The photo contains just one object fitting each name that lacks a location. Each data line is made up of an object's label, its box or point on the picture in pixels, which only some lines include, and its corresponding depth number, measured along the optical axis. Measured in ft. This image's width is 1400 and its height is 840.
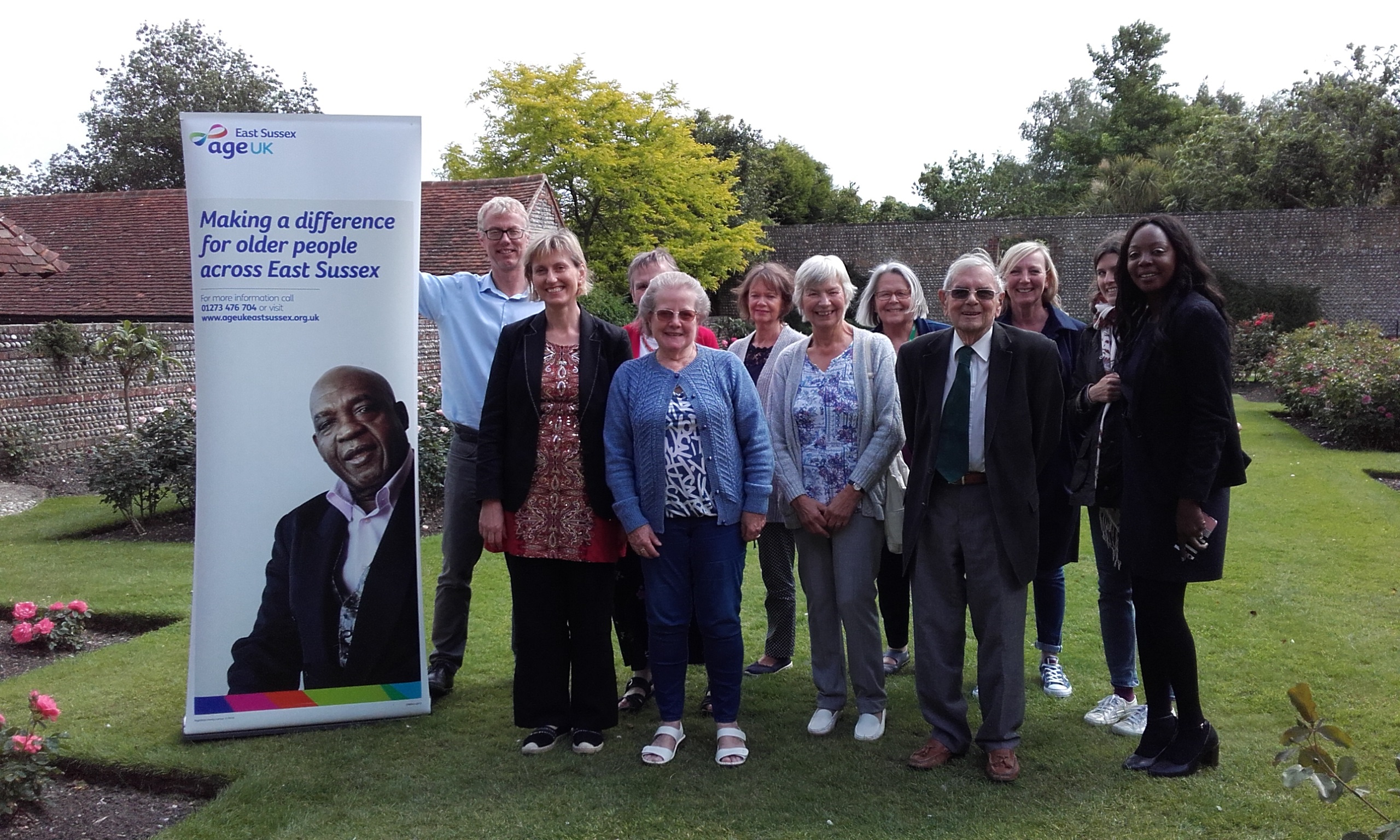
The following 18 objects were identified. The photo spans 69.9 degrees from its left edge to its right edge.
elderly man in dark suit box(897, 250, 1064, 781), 11.51
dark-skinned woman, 10.63
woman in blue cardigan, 11.93
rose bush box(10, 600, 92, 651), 17.08
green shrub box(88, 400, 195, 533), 28.76
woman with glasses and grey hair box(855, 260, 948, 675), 14.43
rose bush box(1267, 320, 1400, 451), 42.55
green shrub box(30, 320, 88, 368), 41.22
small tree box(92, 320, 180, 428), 42.65
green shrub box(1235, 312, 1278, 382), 78.28
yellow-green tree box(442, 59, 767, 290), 105.91
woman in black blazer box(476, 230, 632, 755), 12.32
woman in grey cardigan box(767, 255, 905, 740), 12.51
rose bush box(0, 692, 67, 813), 10.75
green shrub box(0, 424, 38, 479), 38.73
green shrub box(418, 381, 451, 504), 29.35
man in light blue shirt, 13.98
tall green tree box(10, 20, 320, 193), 133.69
